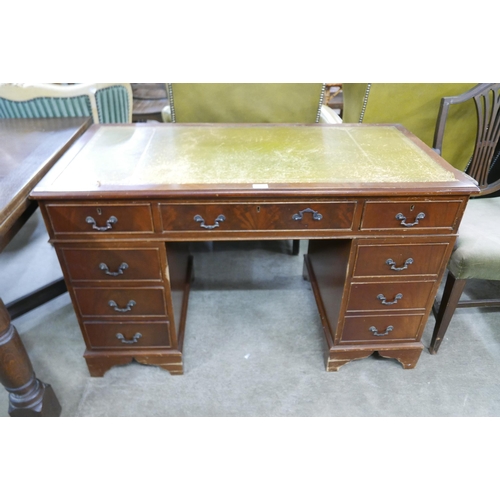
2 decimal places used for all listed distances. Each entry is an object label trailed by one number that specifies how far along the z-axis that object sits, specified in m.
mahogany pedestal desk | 1.11
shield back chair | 1.36
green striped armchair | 1.76
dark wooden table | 1.08
